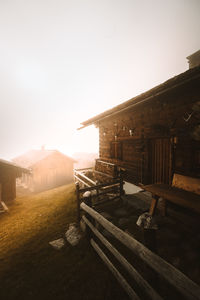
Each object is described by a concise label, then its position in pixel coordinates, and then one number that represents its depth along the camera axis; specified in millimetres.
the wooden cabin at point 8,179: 10835
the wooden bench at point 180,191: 3072
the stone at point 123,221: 4328
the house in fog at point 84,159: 51919
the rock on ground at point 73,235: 3938
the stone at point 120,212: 4871
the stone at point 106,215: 4639
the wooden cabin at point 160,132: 4723
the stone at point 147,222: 2021
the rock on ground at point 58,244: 3880
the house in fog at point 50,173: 24500
